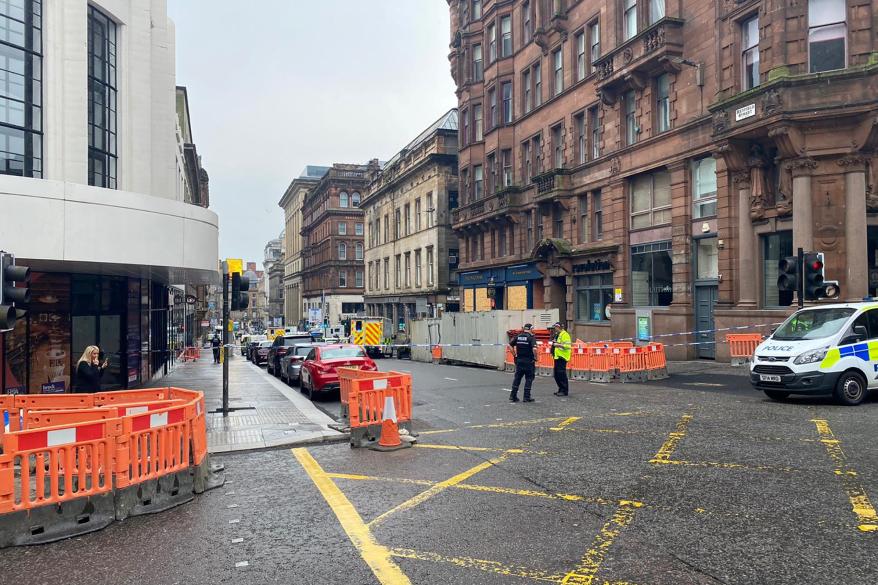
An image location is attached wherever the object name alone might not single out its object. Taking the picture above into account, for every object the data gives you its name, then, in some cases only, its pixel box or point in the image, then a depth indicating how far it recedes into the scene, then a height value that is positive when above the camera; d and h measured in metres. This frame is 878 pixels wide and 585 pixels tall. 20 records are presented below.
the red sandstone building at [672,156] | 19.05 +5.36
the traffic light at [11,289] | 8.52 +0.24
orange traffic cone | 9.70 -1.91
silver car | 21.30 -1.87
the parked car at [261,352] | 38.03 -2.81
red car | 16.36 -1.54
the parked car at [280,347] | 25.89 -1.74
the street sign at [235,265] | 13.15 +0.82
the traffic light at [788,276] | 15.22 +0.59
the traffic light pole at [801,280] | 15.16 +0.47
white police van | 12.15 -1.12
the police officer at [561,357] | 15.34 -1.30
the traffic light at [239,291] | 13.14 +0.28
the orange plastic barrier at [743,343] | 20.61 -1.35
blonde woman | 10.87 -1.08
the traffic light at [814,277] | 15.30 +0.54
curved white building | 12.77 +2.21
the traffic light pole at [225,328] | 12.83 -0.45
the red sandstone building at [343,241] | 84.19 +8.14
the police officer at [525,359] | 14.43 -1.26
